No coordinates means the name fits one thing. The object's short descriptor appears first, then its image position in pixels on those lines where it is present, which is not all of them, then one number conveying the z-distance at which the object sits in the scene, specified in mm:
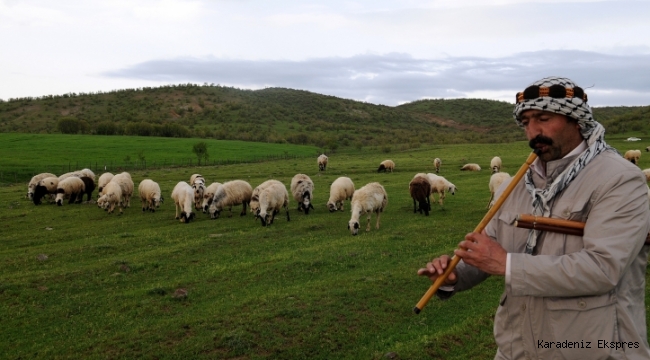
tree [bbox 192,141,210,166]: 53375
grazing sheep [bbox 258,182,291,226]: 19669
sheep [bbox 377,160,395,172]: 41656
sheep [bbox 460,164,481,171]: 39719
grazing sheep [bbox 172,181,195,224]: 21031
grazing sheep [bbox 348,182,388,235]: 17594
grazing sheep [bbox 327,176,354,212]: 22303
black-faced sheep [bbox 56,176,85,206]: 27000
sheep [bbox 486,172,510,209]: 22328
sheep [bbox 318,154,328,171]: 43412
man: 2727
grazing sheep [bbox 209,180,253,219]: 21938
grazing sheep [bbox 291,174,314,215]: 22109
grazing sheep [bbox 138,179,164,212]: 24219
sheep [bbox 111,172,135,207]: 25542
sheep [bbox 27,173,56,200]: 28795
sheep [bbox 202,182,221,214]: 22719
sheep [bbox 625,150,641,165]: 35544
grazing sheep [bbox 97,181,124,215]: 23875
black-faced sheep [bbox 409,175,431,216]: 20766
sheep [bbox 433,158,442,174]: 39900
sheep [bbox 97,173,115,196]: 28377
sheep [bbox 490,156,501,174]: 36344
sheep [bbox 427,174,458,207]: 23781
